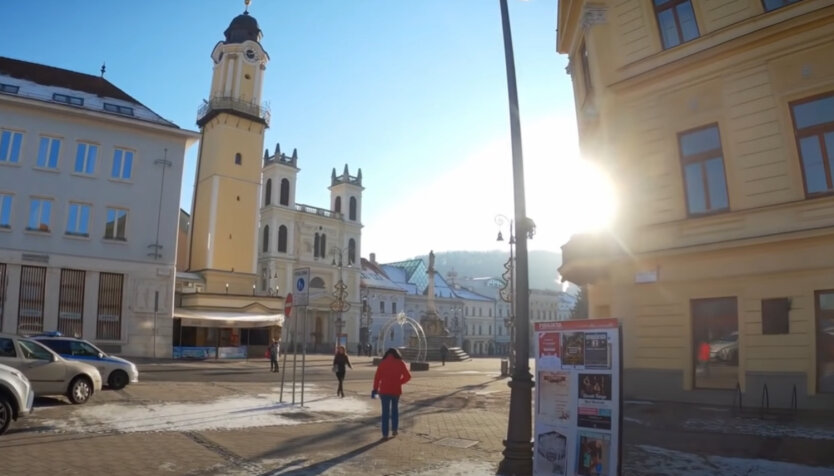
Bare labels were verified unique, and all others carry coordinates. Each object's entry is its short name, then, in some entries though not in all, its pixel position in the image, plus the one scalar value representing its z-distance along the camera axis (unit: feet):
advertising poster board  20.34
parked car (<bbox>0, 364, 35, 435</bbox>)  30.71
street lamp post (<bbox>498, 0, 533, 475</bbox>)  24.89
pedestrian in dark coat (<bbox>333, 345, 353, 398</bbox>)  56.75
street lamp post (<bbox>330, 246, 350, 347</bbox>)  153.16
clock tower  155.53
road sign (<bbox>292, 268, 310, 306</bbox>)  47.50
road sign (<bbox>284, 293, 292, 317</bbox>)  51.93
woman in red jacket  35.12
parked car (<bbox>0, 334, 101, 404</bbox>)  41.78
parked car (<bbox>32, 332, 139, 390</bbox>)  53.42
